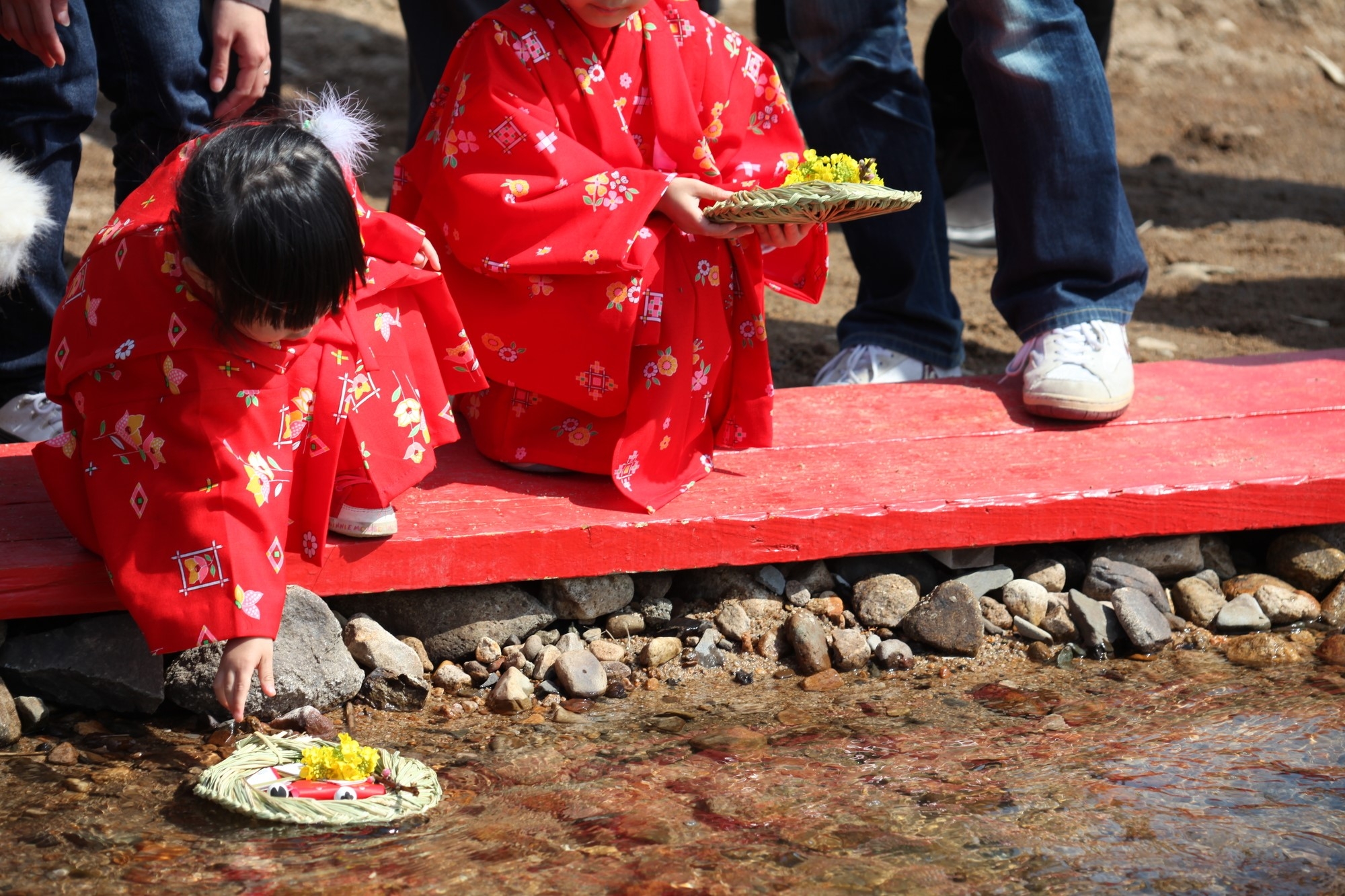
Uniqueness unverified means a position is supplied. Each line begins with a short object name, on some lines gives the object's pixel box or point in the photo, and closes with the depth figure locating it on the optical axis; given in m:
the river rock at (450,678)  4.85
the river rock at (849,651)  5.06
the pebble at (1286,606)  5.39
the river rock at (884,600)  5.23
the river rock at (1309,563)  5.52
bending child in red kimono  3.76
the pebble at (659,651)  5.01
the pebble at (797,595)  5.26
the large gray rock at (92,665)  4.46
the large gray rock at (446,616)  4.97
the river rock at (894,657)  5.08
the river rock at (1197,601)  5.38
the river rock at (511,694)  4.71
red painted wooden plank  4.73
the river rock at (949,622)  5.15
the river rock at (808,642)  5.03
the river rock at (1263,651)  5.14
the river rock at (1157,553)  5.52
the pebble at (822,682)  4.94
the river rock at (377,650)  4.72
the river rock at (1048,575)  5.45
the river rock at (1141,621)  5.17
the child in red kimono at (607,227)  4.86
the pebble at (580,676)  4.79
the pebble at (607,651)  5.00
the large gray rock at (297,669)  4.52
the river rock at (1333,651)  5.12
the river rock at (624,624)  5.11
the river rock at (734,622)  5.13
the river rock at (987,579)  5.36
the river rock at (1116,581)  5.36
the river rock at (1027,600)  5.30
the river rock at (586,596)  5.06
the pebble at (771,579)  5.29
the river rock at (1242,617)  5.34
